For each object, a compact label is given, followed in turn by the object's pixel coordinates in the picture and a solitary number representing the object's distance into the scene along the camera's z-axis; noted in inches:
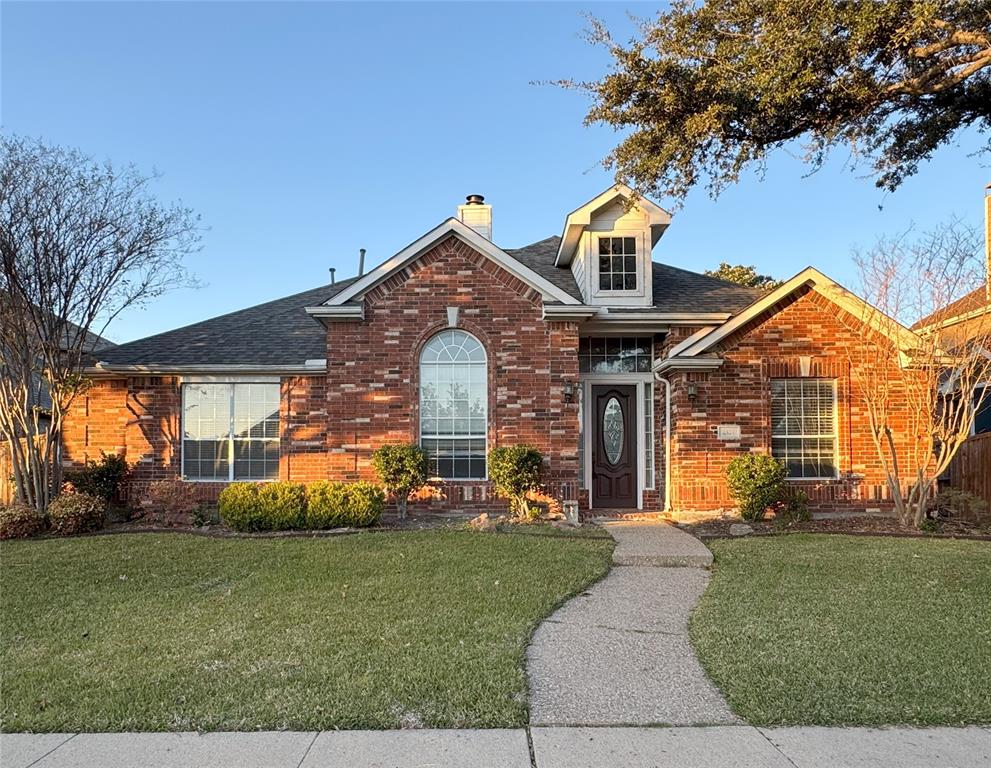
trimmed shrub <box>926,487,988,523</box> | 447.5
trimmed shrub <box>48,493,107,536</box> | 430.6
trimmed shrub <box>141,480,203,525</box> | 473.3
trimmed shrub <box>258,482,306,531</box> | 426.6
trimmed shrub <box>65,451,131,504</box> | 478.9
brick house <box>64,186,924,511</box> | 476.4
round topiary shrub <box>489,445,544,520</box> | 448.1
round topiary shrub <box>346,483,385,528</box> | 426.3
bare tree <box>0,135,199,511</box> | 421.4
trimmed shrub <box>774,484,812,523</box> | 447.5
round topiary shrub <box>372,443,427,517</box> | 456.1
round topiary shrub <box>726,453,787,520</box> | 446.6
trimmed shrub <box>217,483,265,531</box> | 427.2
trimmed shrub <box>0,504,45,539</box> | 419.2
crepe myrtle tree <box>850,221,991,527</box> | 426.9
